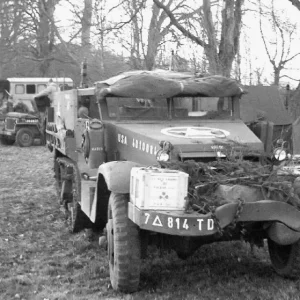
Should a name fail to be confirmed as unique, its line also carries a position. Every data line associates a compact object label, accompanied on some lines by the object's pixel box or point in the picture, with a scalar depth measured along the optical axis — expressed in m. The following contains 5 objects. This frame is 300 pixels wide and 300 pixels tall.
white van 24.97
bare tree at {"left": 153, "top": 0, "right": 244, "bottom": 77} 13.52
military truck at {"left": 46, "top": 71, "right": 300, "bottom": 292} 4.65
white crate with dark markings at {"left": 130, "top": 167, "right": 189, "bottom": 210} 4.61
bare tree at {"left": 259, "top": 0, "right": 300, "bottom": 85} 15.25
